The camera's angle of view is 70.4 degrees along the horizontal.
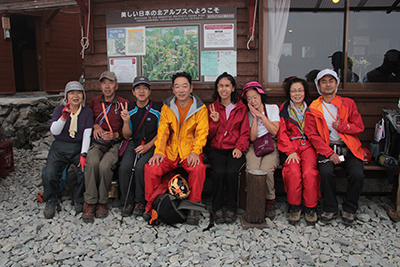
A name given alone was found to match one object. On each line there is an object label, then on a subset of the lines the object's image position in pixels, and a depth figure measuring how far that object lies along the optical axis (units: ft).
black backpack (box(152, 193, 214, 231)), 10.57
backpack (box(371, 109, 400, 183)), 12.08
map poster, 14.47
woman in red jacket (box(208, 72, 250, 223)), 11.20
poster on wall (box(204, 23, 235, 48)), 14.19
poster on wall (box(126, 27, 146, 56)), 14.70
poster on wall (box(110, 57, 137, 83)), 14.96
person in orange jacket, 10.90
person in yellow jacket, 11.22
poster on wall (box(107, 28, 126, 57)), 14.82
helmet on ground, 10.90
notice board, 14.24
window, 14.17
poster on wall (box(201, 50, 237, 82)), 14.33
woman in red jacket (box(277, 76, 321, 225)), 10.91
